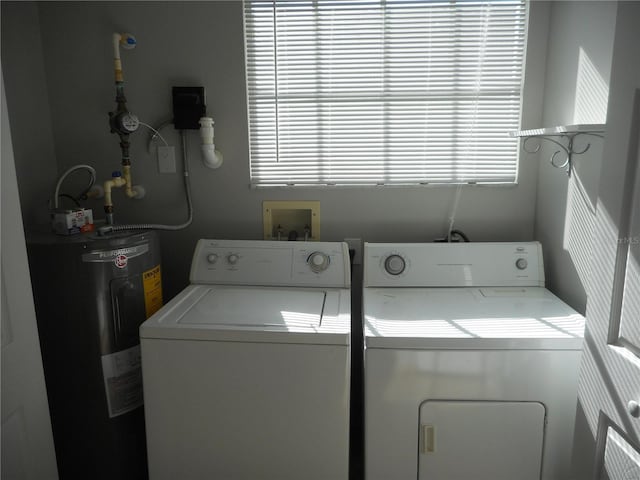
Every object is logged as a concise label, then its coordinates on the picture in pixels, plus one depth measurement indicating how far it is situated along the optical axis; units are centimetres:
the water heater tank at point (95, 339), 150
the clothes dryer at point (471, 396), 132
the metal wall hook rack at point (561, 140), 131
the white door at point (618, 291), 97
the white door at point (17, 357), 113
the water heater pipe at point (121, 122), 177
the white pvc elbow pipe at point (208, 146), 191
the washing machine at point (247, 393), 134
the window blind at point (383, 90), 189
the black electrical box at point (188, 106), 193
